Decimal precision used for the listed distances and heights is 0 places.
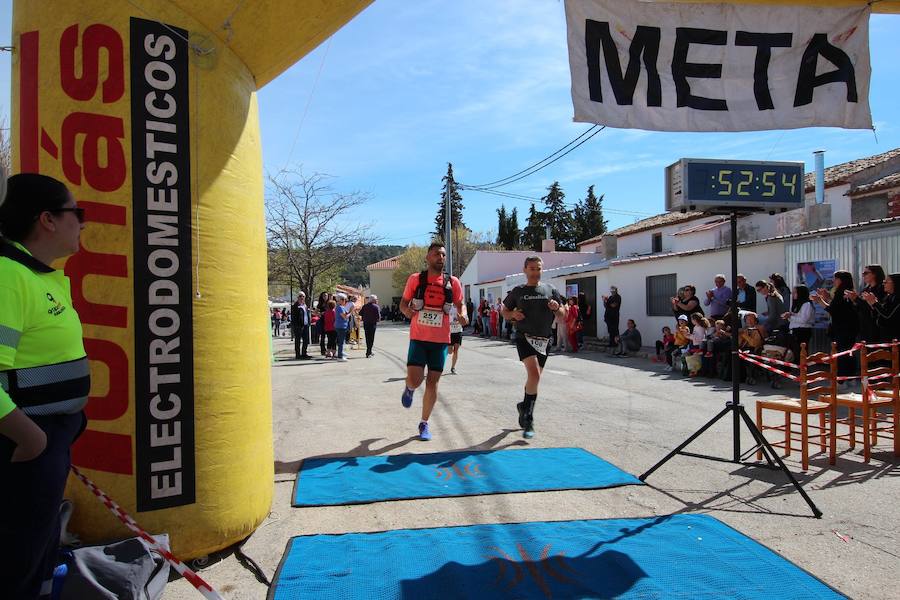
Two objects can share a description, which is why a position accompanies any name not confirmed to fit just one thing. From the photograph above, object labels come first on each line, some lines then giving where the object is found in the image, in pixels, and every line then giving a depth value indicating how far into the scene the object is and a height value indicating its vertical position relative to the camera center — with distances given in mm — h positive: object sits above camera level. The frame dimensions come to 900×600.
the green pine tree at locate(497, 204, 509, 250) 73812 +9719
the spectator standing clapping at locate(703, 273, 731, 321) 13211 +56
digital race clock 4383 +863
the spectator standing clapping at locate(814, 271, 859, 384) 9844 -274
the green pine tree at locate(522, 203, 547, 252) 69250 +8743
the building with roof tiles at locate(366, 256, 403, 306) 84688 +3661
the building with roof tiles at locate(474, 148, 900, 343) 12266 +1371
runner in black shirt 6418 -268
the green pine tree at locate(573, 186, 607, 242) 67688 +9506
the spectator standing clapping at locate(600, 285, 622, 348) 18312 -303
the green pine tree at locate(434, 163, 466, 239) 74044 +11391
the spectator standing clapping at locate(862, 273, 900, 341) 8508 -161
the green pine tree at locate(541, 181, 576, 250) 69062 +9805
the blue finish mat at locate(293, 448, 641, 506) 4516 -1398
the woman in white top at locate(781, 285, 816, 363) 10797 -305
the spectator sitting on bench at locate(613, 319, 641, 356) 17562 -1149
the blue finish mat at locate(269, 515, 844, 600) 2990 -1421
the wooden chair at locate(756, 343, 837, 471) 5012 -930
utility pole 32125 +4224
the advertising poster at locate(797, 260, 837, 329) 12812 +575
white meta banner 4477 +1832
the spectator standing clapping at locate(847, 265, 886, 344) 9133 -77
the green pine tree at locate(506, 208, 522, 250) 72688 +9054
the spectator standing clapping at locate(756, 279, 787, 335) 11711 -106
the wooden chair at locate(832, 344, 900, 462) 5367 -933
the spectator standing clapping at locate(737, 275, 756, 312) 12523 +64
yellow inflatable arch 3098 +427
